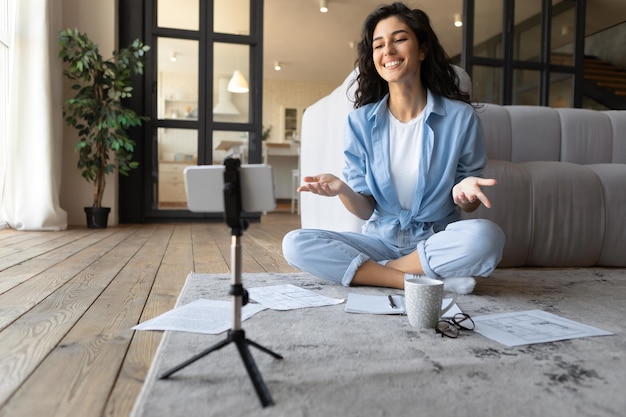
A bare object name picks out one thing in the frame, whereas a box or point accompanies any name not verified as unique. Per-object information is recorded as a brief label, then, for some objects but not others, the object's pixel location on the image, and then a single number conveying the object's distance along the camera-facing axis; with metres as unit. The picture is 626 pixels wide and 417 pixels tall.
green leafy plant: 3.59
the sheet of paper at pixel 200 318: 1.10
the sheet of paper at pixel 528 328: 1.07
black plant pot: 3.71
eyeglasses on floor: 1.10
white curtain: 3.38
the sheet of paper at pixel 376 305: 1.26
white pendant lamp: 4.45
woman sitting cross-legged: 1.51
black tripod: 0.76
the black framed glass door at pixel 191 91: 4.23
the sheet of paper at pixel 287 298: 1.33
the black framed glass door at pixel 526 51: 4.68
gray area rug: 0.74
